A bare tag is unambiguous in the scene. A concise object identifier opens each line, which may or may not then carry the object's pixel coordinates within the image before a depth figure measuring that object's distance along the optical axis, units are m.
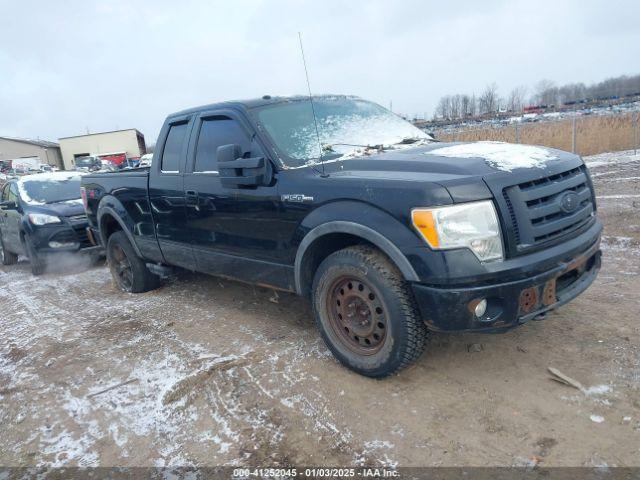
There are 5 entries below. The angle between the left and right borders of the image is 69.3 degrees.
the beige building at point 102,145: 56.38
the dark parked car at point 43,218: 7.42
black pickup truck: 2.67
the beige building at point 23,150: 62.91
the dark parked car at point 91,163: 36.77
